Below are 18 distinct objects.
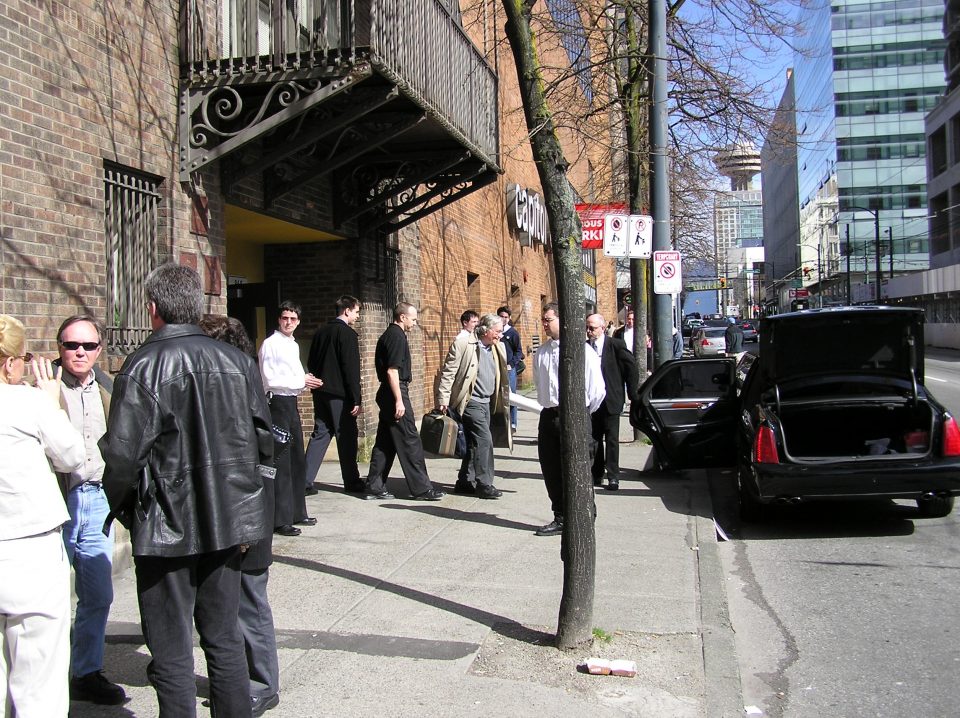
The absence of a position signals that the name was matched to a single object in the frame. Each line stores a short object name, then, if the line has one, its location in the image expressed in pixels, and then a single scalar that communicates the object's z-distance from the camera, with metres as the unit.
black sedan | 7.08
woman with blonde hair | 3.03
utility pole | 11.95
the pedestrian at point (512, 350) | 13.50
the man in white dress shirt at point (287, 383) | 6.96
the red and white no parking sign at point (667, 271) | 11.83
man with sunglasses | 3.93
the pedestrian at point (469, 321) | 9.17
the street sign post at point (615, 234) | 11.66
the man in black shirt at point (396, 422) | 8.17
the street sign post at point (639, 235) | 11.69
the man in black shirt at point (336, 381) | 8.24
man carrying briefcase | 8.43
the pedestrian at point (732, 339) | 29.44
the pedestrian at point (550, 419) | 7.11
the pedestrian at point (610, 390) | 8.53
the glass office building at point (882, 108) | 85.12
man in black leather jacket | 3.04
